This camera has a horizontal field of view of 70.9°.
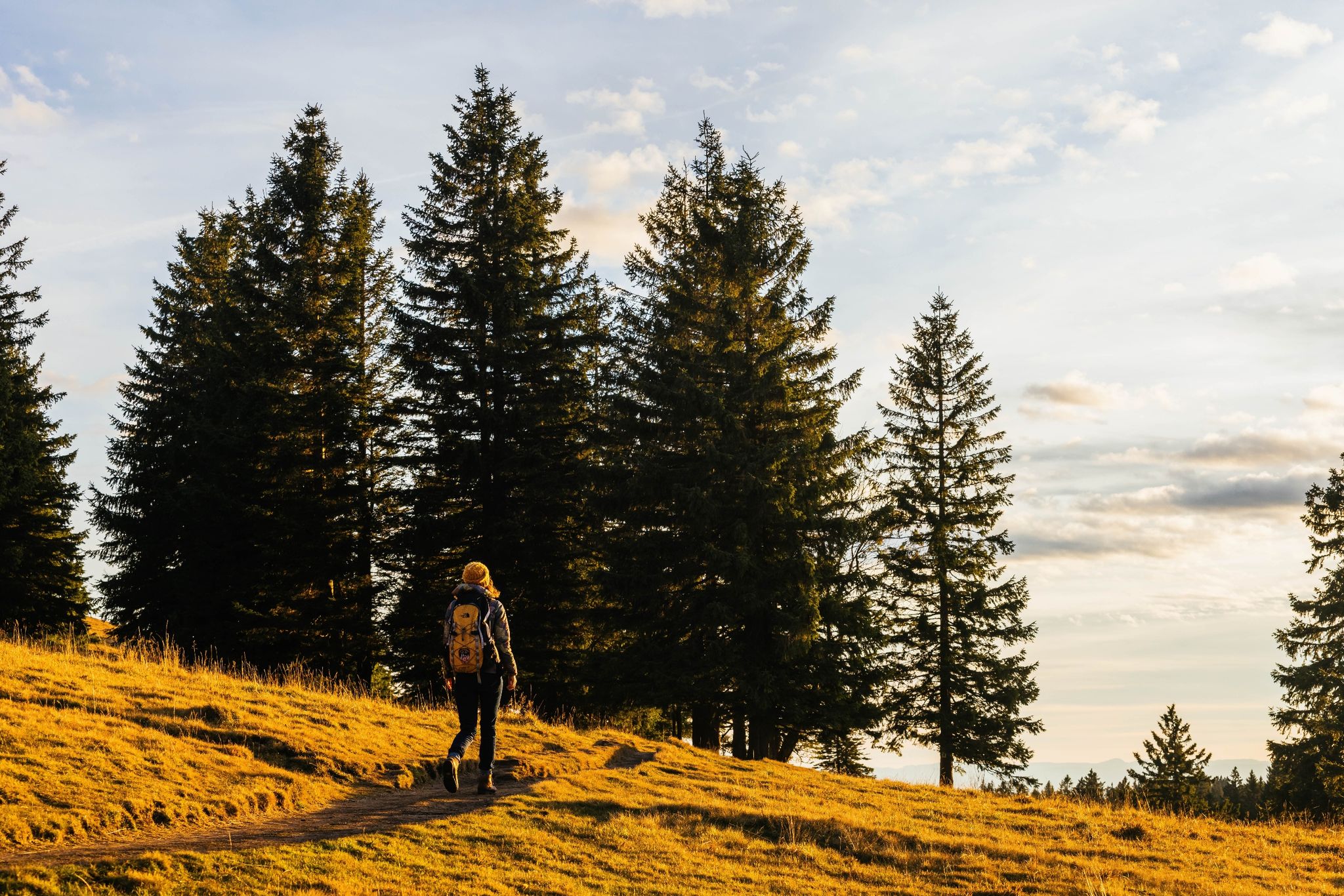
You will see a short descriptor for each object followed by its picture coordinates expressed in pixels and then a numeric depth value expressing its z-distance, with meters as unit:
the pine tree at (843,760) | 33.31
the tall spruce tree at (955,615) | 29.45
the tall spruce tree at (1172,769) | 47.44
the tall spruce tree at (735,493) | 22.42
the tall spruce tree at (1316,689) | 33.12
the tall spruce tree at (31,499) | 30.34
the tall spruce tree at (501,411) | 25.53
